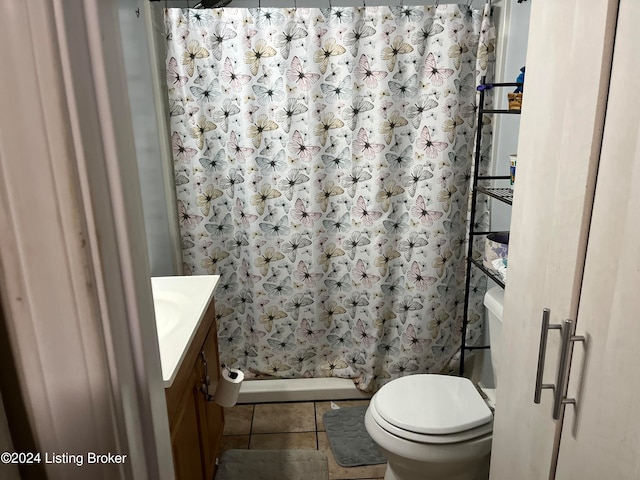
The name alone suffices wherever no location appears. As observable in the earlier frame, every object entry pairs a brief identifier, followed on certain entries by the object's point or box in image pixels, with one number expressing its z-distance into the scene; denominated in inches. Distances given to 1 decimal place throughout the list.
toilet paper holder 61.4
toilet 63.1
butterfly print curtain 82.0
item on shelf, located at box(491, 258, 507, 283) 67.3
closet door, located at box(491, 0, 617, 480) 32.4
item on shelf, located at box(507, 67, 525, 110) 68.0
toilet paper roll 66.2
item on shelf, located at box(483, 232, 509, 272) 69.4
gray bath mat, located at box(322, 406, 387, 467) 81.3
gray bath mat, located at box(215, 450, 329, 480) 76.9
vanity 48.4
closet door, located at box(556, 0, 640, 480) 28.4
